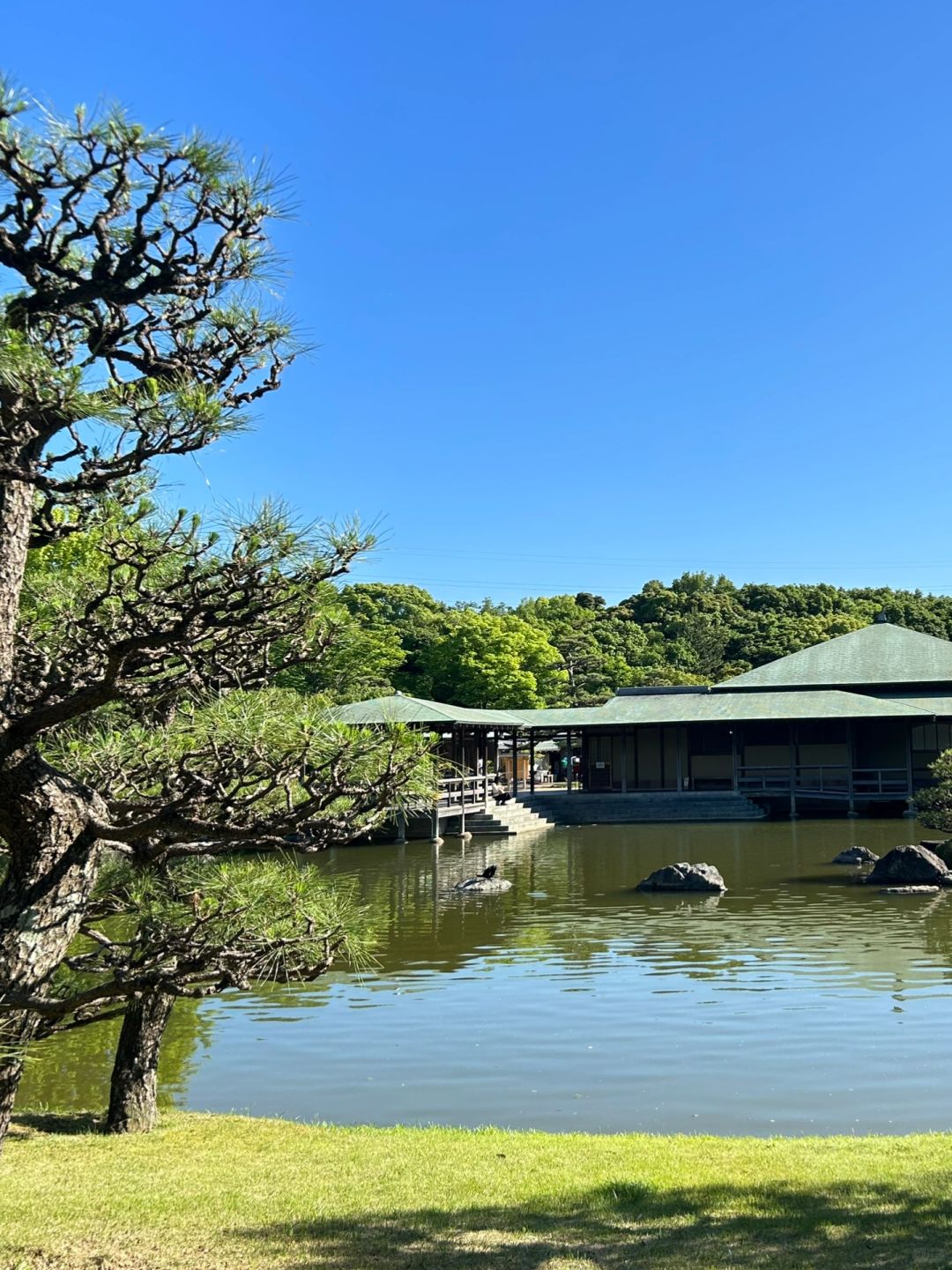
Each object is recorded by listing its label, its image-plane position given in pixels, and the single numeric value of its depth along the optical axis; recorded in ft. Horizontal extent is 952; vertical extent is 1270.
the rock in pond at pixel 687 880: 57.00
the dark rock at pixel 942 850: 65.46
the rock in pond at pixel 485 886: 58.65
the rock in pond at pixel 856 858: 65.72
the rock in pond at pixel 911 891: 55.77
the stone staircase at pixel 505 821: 92.02
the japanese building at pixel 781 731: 101.45
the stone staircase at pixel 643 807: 99.55
